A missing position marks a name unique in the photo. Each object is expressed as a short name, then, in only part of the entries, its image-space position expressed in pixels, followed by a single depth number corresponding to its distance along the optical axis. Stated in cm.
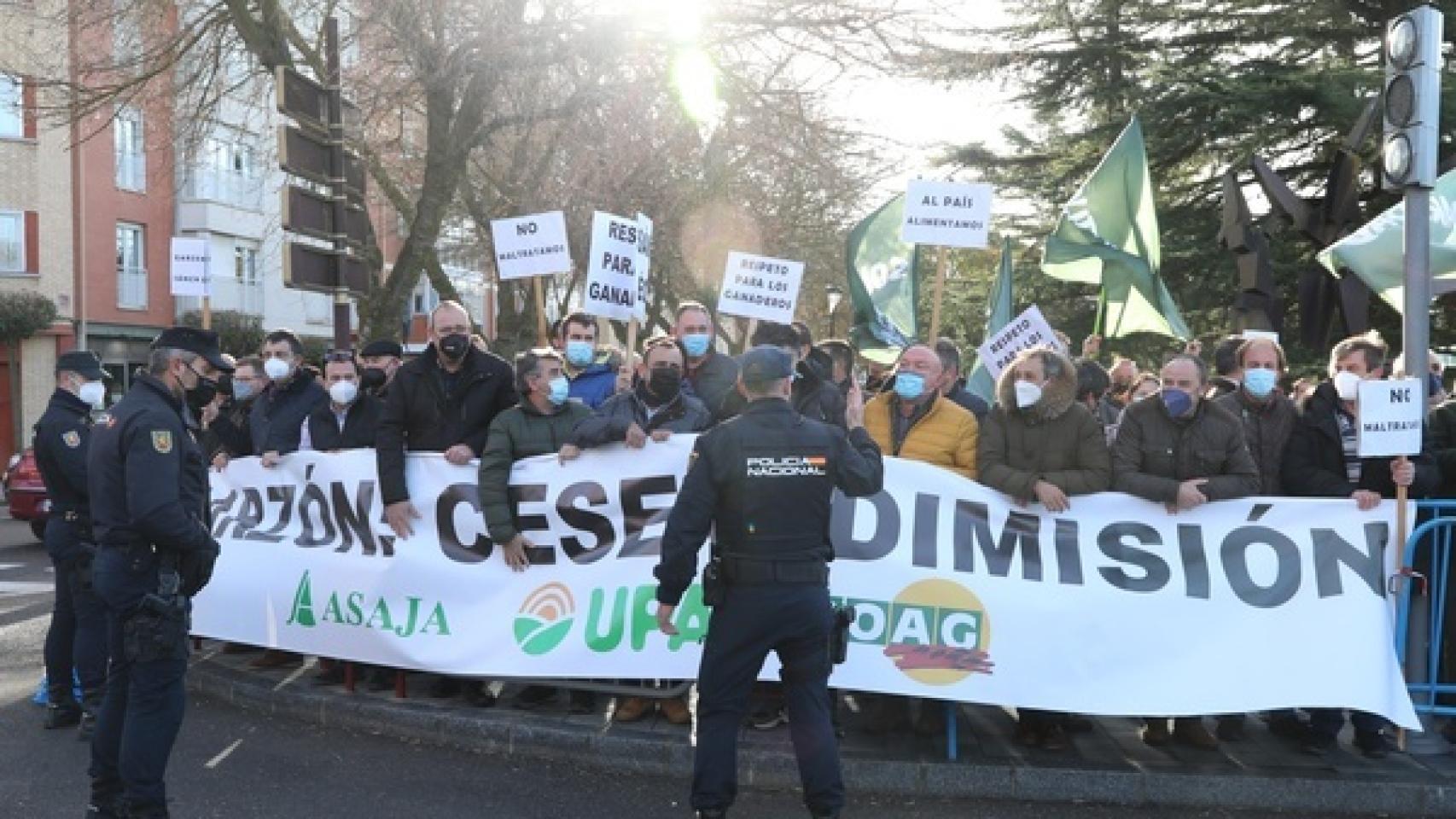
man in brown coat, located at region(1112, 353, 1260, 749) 594
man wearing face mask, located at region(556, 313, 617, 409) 718
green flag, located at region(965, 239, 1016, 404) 1075
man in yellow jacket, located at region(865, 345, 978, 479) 640
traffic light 673
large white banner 573
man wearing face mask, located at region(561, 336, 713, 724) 636
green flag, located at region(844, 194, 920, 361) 1119
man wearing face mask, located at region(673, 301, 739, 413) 685
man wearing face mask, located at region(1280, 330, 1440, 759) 600
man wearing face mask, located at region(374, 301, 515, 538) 681
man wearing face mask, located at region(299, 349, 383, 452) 755
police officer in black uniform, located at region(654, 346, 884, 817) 478
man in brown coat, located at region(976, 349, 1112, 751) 599
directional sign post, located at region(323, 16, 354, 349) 1048
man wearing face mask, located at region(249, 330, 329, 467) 776
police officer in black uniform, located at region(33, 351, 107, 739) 632
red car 1452
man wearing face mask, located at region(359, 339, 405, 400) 799
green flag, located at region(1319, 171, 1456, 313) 765
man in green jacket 648
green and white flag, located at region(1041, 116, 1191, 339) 1020
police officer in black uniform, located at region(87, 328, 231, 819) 478
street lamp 2727
